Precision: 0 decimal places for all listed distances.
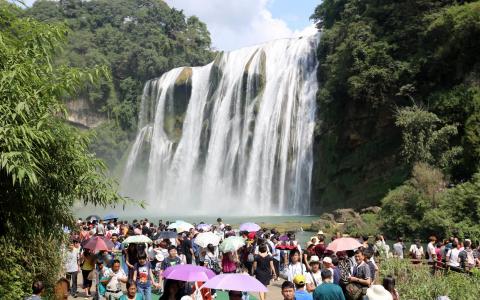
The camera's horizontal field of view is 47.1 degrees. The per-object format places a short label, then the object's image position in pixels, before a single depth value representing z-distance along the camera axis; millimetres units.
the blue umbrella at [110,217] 22367
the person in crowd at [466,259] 14051
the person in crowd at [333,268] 9014
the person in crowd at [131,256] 11073
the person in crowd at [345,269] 8672
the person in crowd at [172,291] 6918
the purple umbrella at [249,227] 15801
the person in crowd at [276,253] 14216
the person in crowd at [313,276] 9019
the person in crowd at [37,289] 6906
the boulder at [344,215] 29772
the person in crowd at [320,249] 12320
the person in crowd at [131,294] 7340
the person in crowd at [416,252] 16812
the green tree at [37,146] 6403
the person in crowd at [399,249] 16391
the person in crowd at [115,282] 9617
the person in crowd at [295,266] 9727
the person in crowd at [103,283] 10086
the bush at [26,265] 8711
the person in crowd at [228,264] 10578
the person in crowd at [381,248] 14602
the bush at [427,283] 10516
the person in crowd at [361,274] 8328
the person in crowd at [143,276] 9797
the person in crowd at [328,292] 6961
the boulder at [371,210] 30917
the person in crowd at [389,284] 7449
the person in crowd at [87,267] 12344
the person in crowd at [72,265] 12359
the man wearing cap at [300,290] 7368
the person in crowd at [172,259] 11750
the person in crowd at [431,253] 15758
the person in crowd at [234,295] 6438
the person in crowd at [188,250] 13508
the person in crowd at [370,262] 9234
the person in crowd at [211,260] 13266
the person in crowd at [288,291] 6469
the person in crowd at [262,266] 10922
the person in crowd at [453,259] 14102
